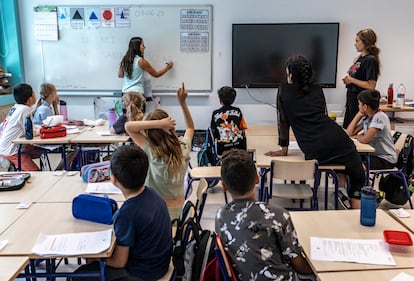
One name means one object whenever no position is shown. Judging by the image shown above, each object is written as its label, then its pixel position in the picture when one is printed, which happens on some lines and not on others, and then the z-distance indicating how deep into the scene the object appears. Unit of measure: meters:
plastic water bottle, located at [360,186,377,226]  1.82
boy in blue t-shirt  1.74
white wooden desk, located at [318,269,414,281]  1.43
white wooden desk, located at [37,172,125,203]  2.22
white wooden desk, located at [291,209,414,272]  1.52
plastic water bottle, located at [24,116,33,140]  3.72
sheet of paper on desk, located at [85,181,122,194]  2.32
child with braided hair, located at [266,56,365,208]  3.05
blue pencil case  1.89
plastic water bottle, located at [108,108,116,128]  4.14
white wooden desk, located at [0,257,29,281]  1.46
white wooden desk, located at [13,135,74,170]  3.70
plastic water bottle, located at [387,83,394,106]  5.36
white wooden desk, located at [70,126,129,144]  3.74
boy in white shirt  3.83
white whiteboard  5.68
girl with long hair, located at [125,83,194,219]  2.34
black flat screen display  5.60
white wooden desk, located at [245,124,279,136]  4.18
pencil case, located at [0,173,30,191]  2.38
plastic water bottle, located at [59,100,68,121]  4.91
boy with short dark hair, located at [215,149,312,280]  1.56
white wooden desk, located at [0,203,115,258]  1.67
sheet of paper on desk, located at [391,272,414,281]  1.42
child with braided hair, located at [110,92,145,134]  3.52
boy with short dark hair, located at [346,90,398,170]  3.45
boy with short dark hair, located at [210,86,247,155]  3.87
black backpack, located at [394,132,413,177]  3.58
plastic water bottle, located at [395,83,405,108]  5.16
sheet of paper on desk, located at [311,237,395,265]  1.56
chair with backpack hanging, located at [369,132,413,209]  3.50
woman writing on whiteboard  5.36
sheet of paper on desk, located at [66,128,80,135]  4.07
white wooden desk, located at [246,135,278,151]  3.64
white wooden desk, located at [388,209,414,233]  1.84
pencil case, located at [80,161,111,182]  2.50
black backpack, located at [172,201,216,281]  1.67
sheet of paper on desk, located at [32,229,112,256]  1.65
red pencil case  3.79
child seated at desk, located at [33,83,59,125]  4.25
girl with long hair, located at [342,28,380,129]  4.29
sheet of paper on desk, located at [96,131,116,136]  3.96
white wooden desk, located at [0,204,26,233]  1.91
